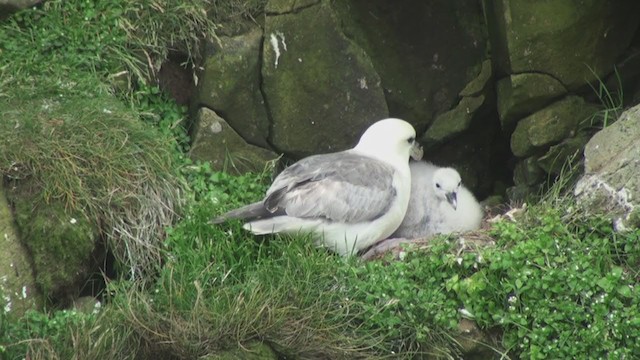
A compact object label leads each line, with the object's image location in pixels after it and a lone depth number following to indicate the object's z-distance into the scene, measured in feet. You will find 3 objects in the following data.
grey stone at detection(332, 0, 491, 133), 53.31
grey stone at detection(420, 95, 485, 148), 53.78
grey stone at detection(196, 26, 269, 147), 52.60
